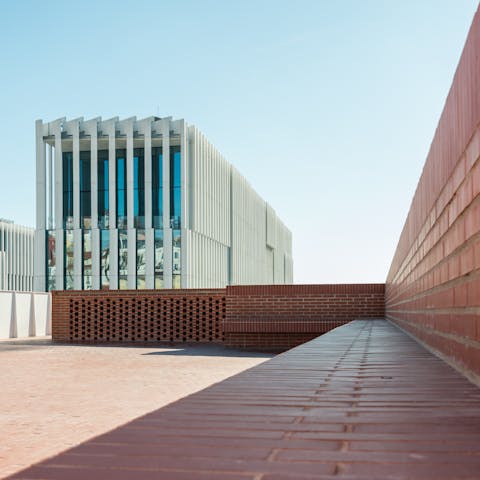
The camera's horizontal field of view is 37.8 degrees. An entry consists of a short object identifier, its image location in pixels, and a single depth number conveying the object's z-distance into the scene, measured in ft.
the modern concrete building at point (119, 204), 121.80
